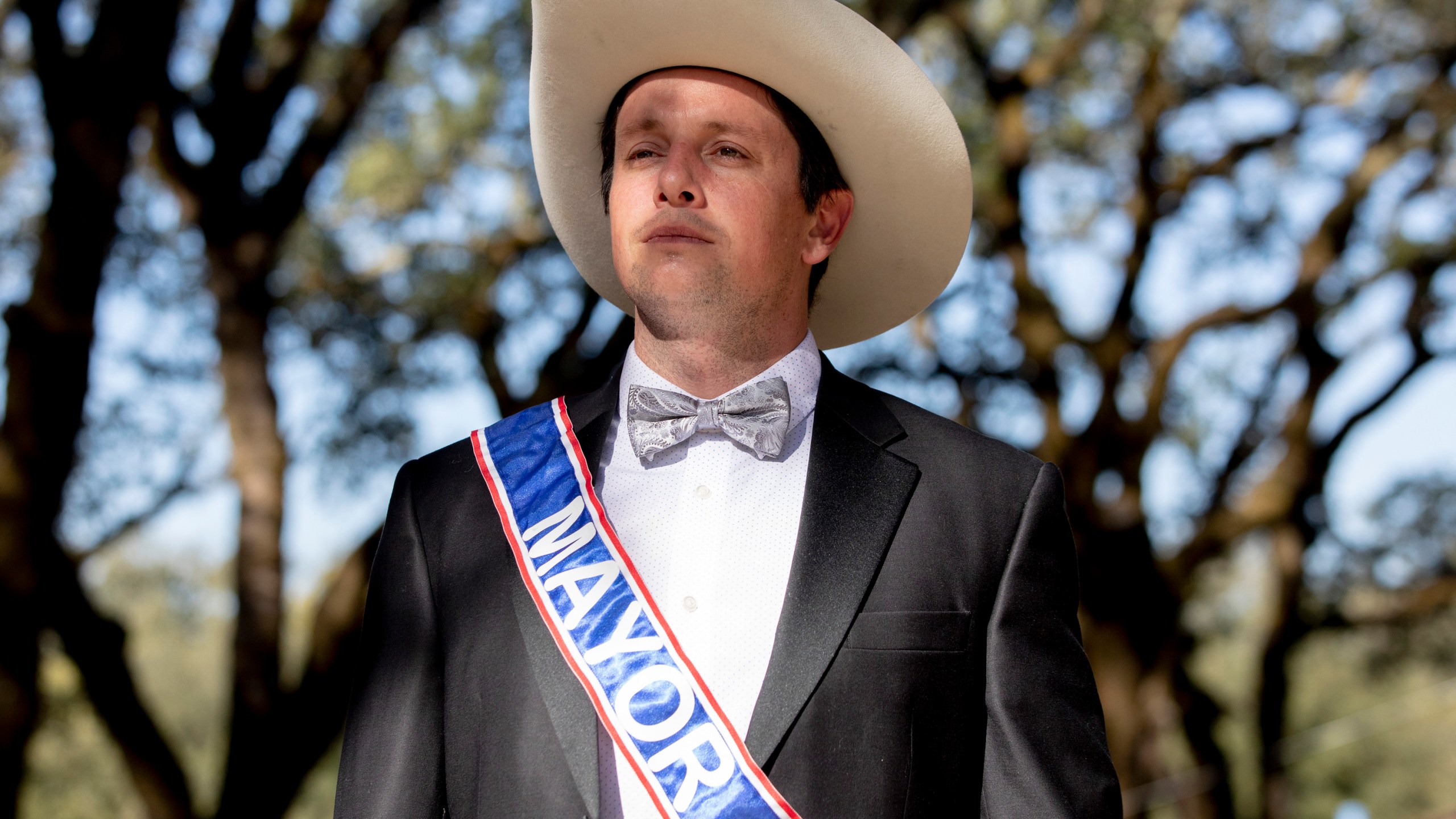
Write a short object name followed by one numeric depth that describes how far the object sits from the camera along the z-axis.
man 2.81
